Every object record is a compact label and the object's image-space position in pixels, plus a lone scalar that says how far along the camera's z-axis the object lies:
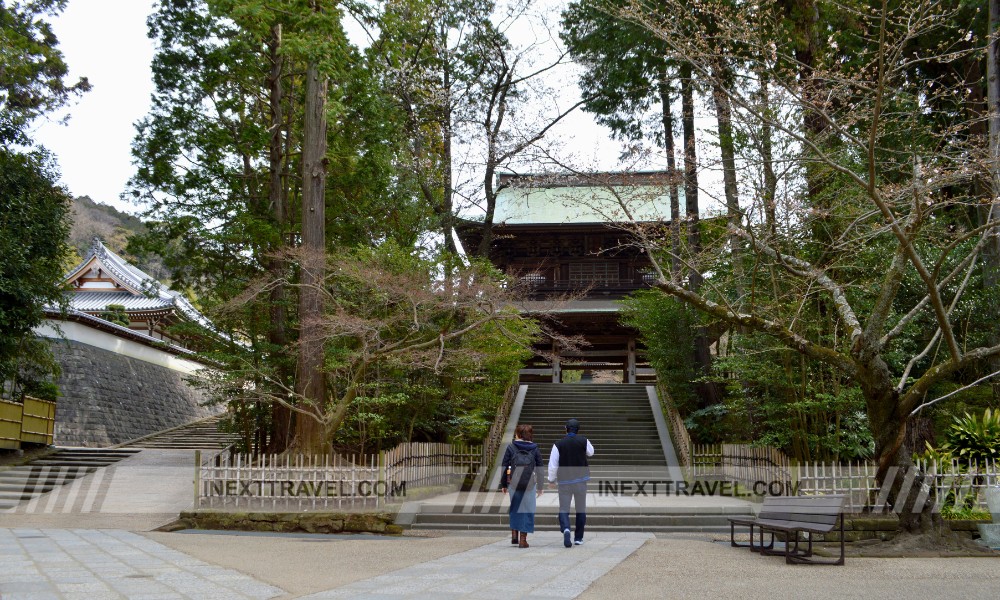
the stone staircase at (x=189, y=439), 20.25
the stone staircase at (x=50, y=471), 13.14
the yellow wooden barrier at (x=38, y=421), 16.20
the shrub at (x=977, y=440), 9.36
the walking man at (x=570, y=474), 7.89
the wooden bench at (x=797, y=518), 6.69
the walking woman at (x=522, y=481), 7.87
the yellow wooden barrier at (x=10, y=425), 15.41
